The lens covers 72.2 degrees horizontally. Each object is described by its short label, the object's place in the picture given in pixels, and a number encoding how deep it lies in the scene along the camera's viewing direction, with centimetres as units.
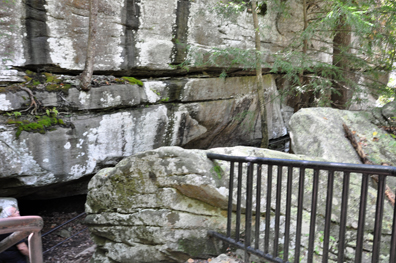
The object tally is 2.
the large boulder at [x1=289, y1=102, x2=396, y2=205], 484
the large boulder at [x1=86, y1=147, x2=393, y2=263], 328
